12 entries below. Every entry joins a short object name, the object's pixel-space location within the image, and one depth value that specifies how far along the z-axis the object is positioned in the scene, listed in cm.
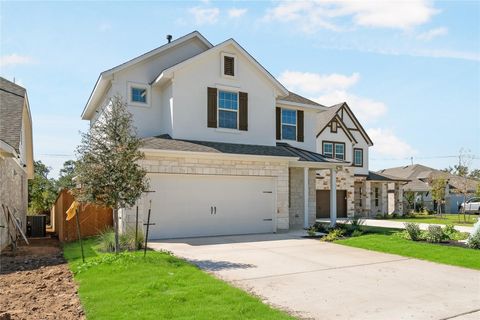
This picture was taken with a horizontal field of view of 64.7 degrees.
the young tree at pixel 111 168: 968
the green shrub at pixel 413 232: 1311
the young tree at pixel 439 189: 2791
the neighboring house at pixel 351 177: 2842
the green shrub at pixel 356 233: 1475
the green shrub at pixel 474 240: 1137
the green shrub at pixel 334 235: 1369
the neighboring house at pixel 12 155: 1115
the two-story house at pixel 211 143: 1422
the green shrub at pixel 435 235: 1253
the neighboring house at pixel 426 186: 3928
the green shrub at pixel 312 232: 1491
